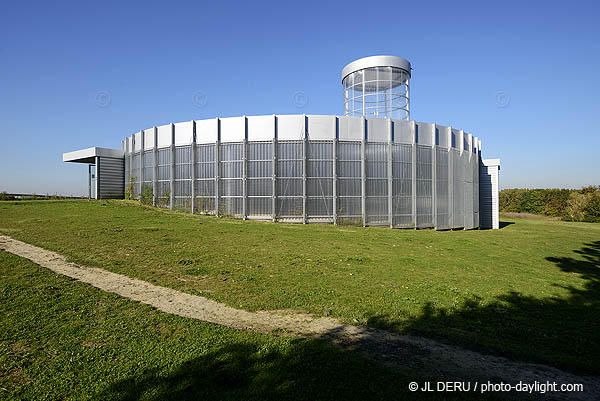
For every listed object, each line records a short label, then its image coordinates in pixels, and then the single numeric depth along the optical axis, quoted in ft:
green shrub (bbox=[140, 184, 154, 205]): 103.14
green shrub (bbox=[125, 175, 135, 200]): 113.09
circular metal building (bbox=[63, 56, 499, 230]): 85.66
